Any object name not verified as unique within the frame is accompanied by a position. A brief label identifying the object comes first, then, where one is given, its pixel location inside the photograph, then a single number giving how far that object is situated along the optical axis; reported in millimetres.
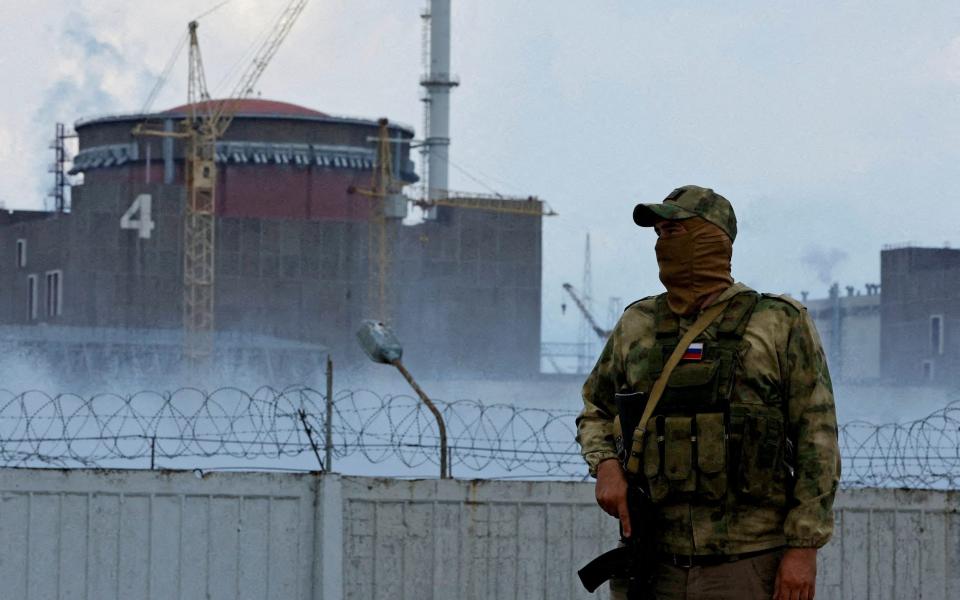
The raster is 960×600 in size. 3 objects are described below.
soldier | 8352
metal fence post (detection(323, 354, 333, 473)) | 16406
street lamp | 16531
